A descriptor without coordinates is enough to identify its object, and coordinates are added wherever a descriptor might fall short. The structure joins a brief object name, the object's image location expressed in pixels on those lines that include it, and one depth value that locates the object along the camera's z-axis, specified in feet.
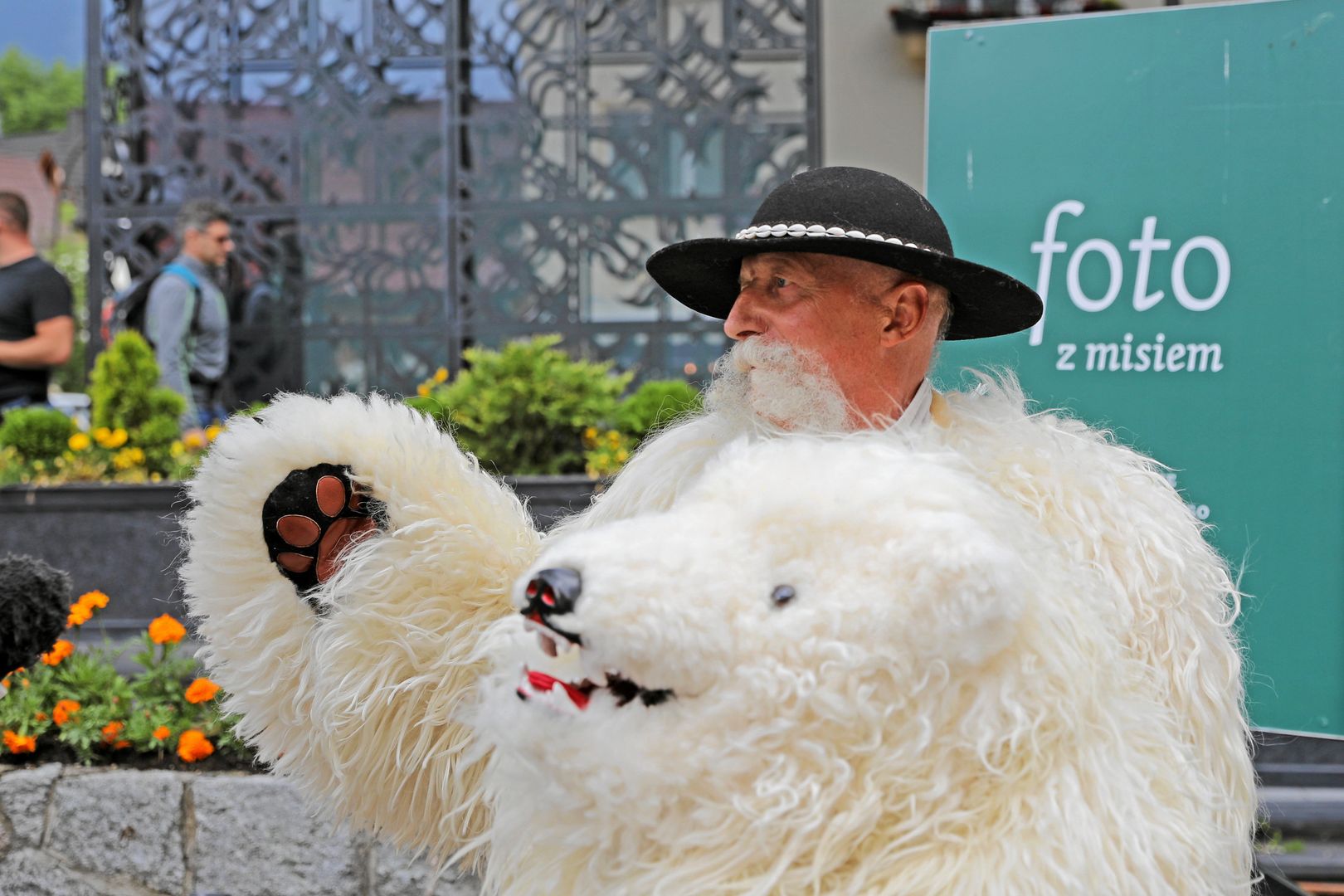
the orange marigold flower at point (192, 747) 10.64
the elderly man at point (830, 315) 5.15
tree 136.87
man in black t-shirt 16.78
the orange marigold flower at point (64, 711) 10.89
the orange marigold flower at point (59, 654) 11.27
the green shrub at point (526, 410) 14.93
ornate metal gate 19.80
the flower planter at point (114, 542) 14.39
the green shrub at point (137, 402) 16.05
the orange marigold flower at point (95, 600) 11.43
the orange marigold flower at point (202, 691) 10.91
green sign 8.04
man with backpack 18.25
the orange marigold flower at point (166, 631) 11.30
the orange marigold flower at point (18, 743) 10.68
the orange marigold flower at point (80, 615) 11.16
